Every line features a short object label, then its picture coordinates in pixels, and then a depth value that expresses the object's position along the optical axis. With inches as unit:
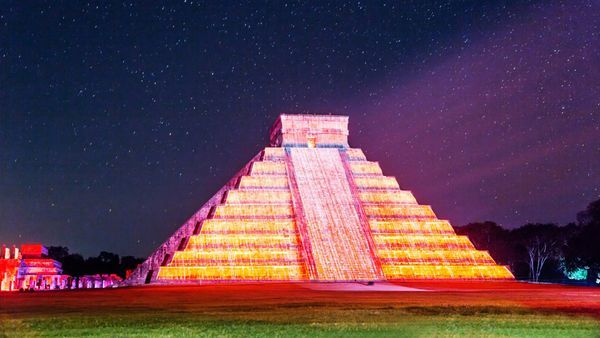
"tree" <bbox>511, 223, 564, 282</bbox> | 3737.7
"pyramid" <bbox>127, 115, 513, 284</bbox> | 2230.6
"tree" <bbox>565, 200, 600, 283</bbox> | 3014.3
